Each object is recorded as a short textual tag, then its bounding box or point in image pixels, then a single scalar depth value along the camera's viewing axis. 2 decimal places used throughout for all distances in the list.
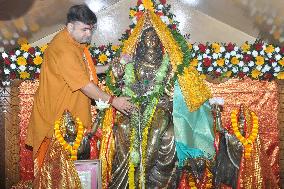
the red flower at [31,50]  5.65
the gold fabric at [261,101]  5.67
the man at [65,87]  4.17
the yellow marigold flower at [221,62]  5.59
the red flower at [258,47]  5.54
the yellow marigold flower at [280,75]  5.52
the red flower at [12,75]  5.68
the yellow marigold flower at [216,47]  5.67
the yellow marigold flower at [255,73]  5.51
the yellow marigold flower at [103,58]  5.73
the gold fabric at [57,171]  4.02
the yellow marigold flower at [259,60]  5.46
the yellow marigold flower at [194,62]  5.63
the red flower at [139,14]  5.03
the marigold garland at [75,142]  4.08
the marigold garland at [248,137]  4.20
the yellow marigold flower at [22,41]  5.66
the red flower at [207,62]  5.61
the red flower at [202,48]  5.70
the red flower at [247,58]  5.54
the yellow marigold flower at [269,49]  5.51
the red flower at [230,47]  5.64
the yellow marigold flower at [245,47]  5.62
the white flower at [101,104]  4.23
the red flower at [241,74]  5.60
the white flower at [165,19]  5.42
